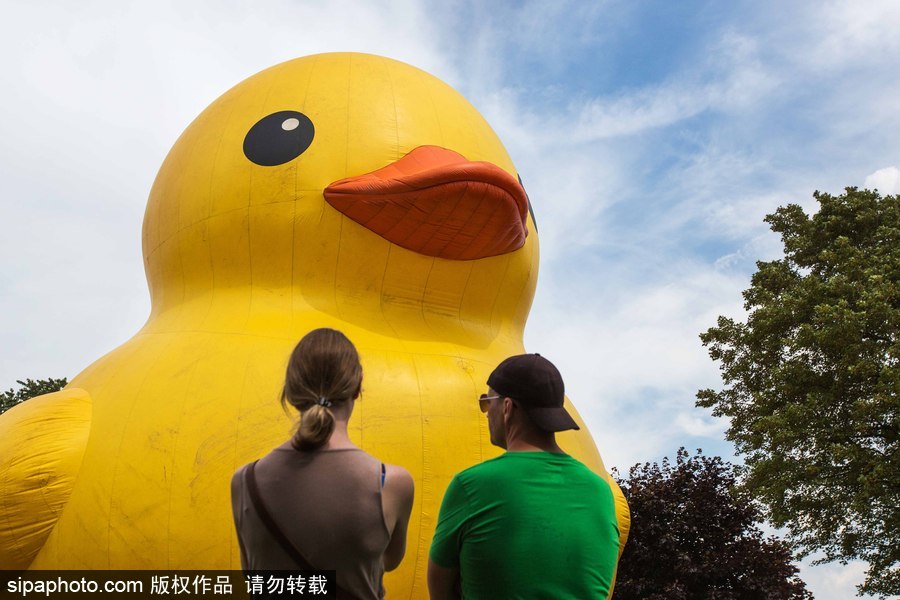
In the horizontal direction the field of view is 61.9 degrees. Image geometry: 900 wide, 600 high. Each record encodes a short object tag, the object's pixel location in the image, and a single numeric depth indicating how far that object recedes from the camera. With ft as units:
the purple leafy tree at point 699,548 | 38.70
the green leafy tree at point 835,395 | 35.50
